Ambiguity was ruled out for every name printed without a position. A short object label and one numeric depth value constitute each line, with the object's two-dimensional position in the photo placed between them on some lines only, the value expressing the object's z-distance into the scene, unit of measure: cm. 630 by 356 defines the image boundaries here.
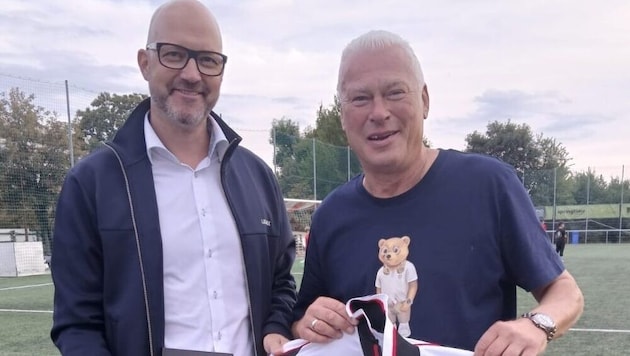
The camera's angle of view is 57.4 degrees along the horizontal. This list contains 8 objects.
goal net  2400
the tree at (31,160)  1852
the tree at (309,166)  2670
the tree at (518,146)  5569
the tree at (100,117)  2033
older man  185
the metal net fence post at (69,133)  1719
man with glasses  205
